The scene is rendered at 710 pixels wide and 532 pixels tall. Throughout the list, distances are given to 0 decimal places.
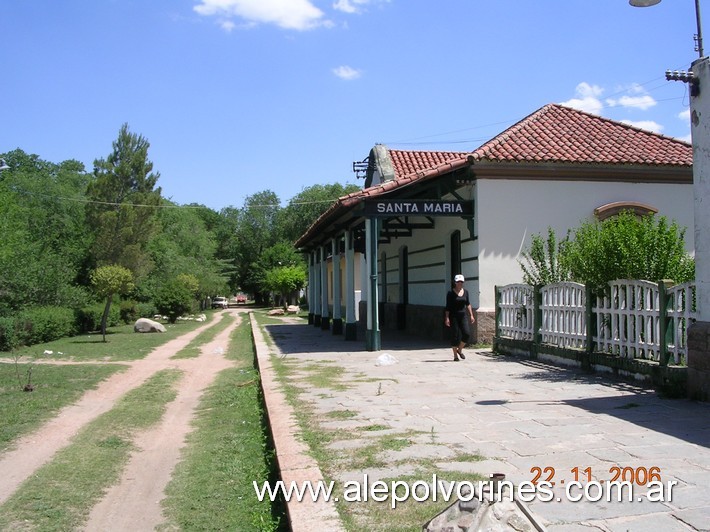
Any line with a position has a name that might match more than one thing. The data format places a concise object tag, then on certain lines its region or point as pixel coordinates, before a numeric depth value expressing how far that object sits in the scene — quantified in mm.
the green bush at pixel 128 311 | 38031
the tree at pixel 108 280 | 25203
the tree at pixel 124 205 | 40531
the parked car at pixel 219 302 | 82875
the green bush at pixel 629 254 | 9312
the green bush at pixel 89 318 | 30984
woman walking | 12586
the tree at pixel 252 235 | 89562
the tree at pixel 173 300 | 39906
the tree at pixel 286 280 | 58353
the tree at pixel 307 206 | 75062
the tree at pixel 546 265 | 12469
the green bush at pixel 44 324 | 23438
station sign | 14500
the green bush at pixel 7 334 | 21609
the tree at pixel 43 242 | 26219
